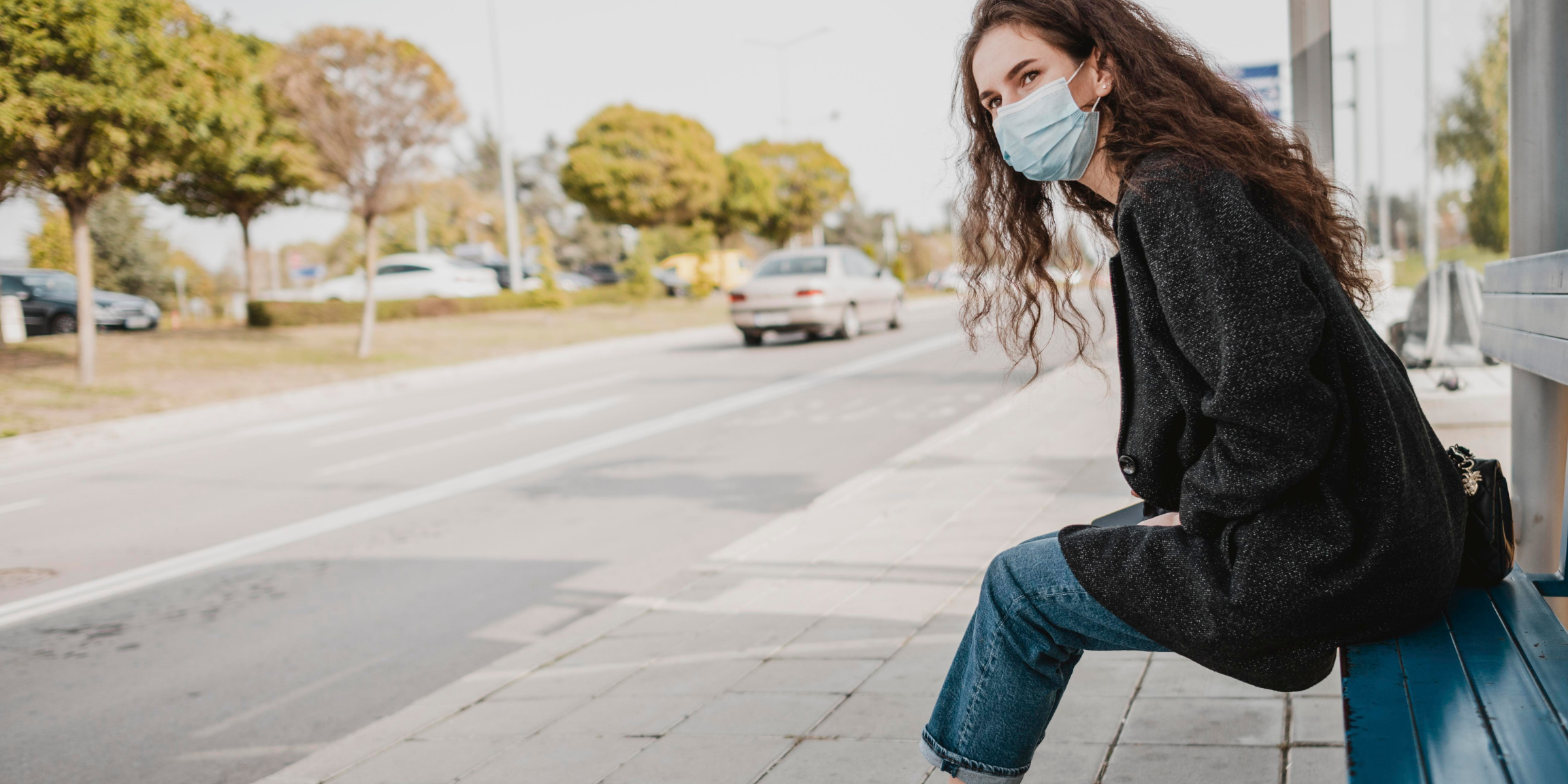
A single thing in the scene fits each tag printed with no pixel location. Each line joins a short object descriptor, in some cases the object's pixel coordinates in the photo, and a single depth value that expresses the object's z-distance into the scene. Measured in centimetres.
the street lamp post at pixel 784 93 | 4031
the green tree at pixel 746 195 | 4894
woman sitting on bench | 163
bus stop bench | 148
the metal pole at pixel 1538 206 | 265
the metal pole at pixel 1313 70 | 392
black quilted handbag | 191
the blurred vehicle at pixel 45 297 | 2438
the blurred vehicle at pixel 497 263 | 4206
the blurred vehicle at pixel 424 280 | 3369
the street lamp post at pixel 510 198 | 3070
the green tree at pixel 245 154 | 1659
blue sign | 1002
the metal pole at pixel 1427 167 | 686
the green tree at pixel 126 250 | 3984
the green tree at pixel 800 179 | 5188
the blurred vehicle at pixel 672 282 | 4369
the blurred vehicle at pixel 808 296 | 1905
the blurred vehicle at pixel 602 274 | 5319
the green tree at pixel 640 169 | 4456
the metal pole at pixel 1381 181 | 773
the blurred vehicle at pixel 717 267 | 3159
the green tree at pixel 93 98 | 1291
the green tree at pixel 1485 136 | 550
